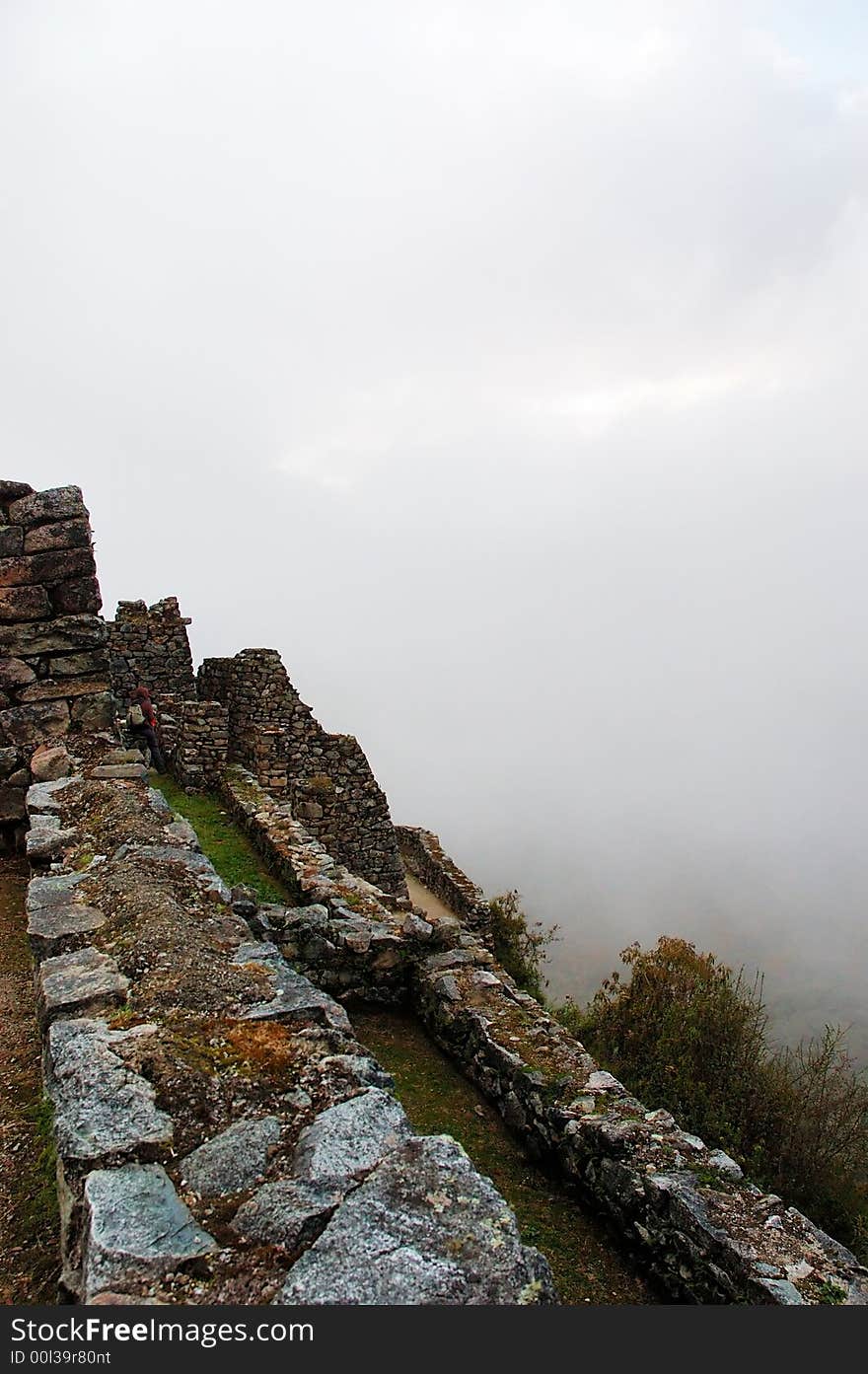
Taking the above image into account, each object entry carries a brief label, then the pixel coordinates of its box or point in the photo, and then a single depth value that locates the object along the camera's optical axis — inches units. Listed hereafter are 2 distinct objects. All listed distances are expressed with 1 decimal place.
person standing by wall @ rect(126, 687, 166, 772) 614.5
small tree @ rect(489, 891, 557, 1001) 652.1
